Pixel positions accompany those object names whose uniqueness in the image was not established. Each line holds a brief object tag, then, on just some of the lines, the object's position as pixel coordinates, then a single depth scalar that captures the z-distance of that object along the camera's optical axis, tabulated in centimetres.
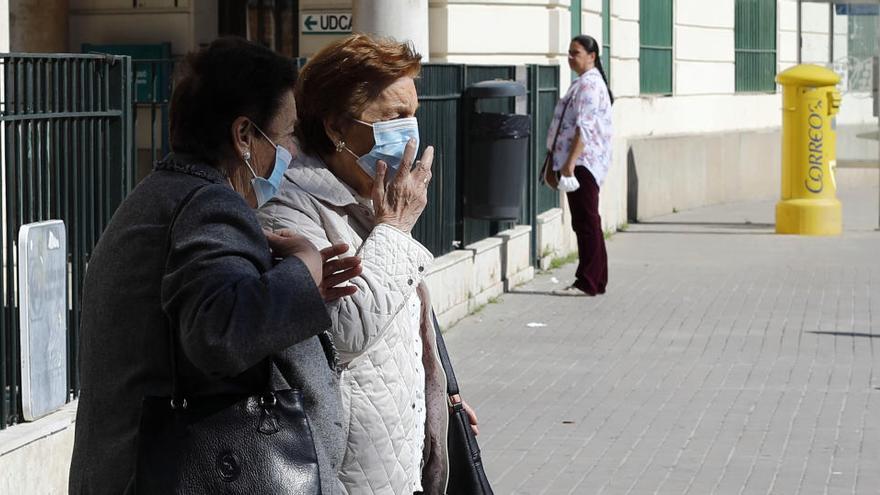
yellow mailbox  1630
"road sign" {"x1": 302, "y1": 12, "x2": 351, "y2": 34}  1437
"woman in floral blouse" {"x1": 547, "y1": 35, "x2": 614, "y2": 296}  1170
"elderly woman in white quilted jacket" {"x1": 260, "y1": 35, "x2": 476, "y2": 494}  345
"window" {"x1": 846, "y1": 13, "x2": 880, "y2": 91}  2192
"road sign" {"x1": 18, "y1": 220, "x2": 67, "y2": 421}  567
